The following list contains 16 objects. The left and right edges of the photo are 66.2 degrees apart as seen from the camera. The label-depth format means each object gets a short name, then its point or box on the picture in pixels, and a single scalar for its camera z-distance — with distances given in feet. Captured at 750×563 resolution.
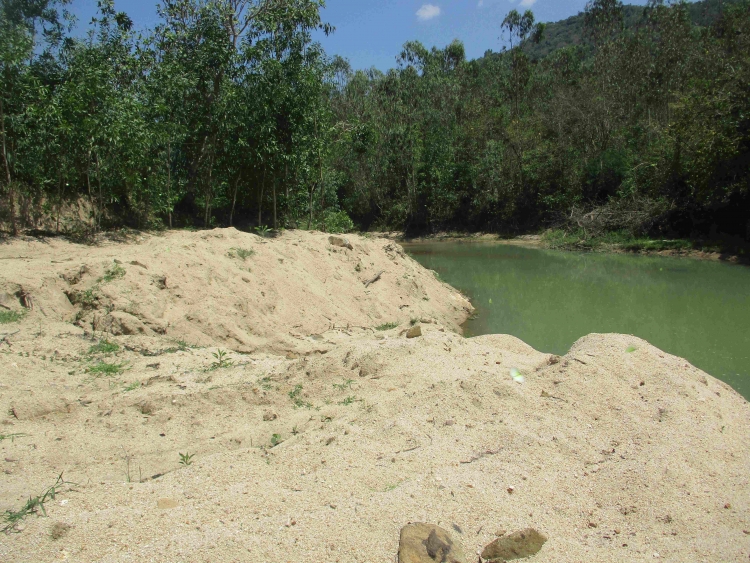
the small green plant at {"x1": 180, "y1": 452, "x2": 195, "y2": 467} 11.54
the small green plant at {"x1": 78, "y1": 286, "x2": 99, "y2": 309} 20.76
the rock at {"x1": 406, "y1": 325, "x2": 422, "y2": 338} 20.80
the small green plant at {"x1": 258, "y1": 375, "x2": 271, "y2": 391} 15.76
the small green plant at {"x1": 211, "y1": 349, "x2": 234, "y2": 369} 17.60
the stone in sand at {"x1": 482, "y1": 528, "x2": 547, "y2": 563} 8.68
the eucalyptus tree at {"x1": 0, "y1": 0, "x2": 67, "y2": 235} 32.96
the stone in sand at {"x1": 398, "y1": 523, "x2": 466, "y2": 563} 8.42
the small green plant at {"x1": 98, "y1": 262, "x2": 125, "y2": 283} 21.76
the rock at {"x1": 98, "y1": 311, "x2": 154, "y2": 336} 19.99
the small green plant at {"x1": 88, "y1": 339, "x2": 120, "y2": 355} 18.12
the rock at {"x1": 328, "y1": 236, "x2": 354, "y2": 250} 36.06
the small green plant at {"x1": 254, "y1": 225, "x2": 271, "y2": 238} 40.65
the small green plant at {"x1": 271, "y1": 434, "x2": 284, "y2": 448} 12.58
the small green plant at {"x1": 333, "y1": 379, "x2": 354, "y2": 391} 15.62
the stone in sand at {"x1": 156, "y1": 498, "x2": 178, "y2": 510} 9.50
